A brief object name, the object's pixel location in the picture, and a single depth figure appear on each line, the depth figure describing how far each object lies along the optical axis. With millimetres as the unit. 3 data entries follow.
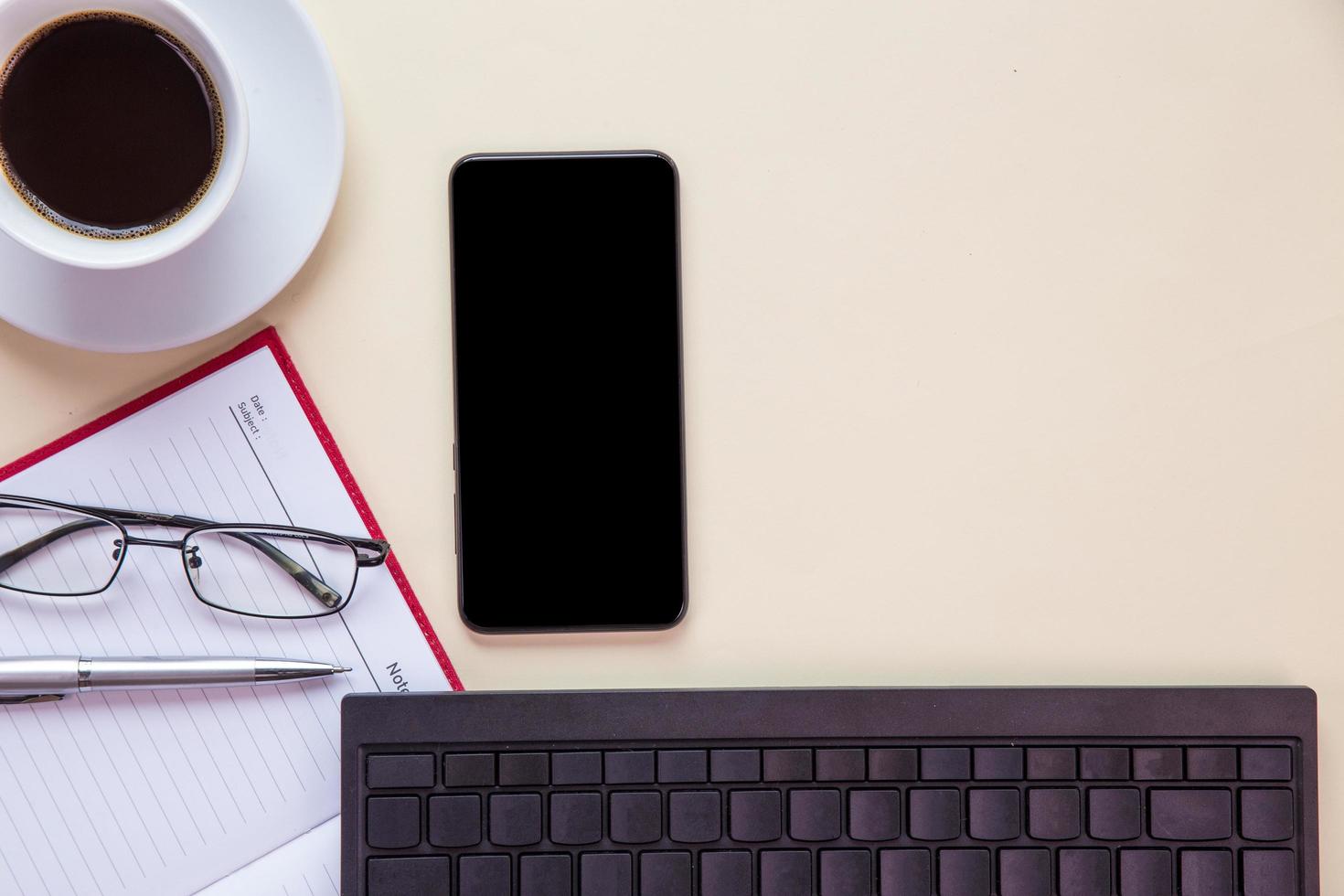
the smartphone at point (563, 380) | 587
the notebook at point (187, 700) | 591
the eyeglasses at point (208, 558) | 588
